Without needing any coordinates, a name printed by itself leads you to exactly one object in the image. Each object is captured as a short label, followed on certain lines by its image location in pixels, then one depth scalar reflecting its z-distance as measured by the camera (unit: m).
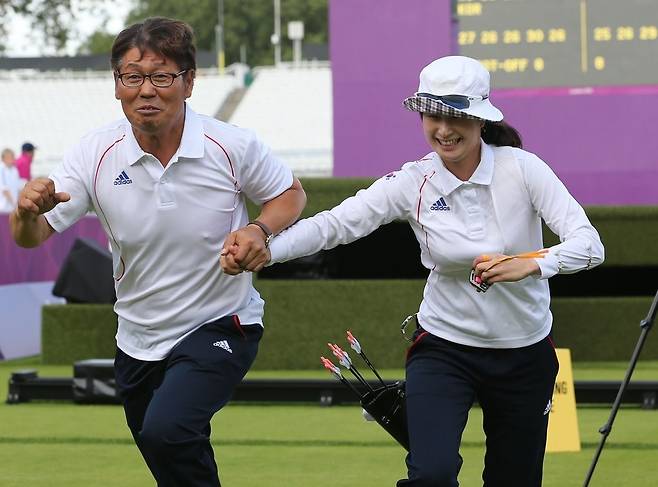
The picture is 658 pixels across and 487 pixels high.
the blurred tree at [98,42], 84.81
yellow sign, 8.07
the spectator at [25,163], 24.65
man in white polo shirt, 4.83
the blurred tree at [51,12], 54.38
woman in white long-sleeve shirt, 4.80
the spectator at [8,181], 23.31
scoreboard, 14.73
